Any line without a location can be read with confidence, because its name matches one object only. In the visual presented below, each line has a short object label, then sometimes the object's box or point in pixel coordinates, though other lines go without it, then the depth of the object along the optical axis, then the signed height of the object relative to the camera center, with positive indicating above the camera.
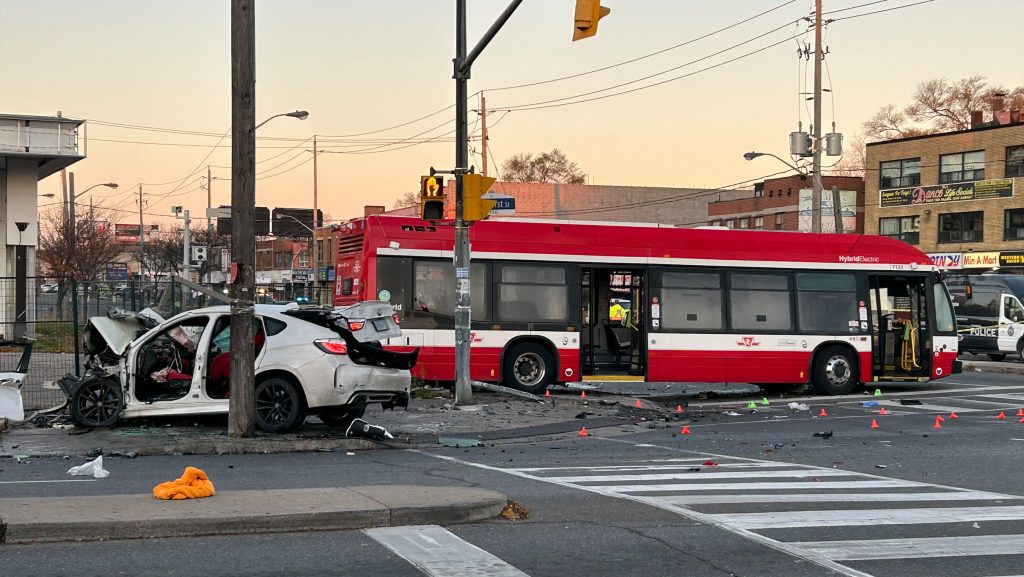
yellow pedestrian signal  17.52 +1.66
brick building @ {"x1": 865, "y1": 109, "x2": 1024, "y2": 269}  54.41 +5.72
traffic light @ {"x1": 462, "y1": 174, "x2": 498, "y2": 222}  17.33 +1.65
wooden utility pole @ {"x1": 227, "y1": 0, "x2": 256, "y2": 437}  12.96 +1.06
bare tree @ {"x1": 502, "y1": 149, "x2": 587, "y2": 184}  110.75 +13.56
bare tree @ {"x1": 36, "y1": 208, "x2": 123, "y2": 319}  55.77 +3.03
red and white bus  20.67 -0.06
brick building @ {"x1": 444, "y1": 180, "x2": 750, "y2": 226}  82.56 +7.84
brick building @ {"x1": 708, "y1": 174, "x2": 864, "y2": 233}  66.62 +6.23
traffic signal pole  17.80 +1.09
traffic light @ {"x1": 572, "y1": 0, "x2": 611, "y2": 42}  13.84 +3.68
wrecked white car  13.79 -0.91
